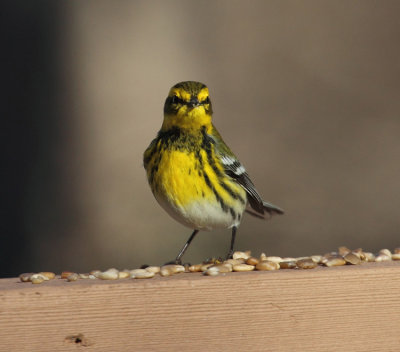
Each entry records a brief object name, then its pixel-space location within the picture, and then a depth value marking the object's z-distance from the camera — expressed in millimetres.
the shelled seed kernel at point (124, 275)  5516
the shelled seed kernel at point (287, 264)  5686
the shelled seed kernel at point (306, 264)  5574
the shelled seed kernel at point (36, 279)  5416
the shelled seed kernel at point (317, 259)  5830
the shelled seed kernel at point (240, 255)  6564
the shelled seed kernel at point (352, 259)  5738
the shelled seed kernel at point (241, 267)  5625
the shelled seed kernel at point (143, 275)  5398
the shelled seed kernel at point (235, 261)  5778
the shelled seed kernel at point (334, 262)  5695
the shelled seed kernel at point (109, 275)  5418
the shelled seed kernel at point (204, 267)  5704
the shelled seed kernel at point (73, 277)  5520
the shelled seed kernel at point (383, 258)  6051
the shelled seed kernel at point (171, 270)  5598
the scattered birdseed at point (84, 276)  5695
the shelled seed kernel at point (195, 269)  5770
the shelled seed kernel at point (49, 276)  5710
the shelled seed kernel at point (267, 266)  5664
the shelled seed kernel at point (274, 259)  5950
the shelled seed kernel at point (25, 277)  5567
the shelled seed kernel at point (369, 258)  6035
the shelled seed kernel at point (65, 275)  5762
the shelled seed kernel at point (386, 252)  6289
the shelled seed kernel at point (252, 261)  5805
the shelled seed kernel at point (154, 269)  5570
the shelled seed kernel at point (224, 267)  5538
